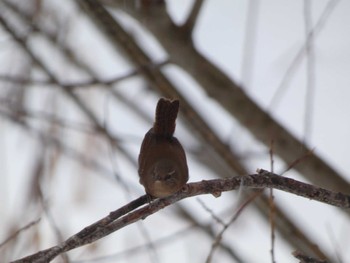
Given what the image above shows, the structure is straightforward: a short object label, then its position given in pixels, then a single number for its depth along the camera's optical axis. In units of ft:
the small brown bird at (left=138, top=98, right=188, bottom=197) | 13.29
